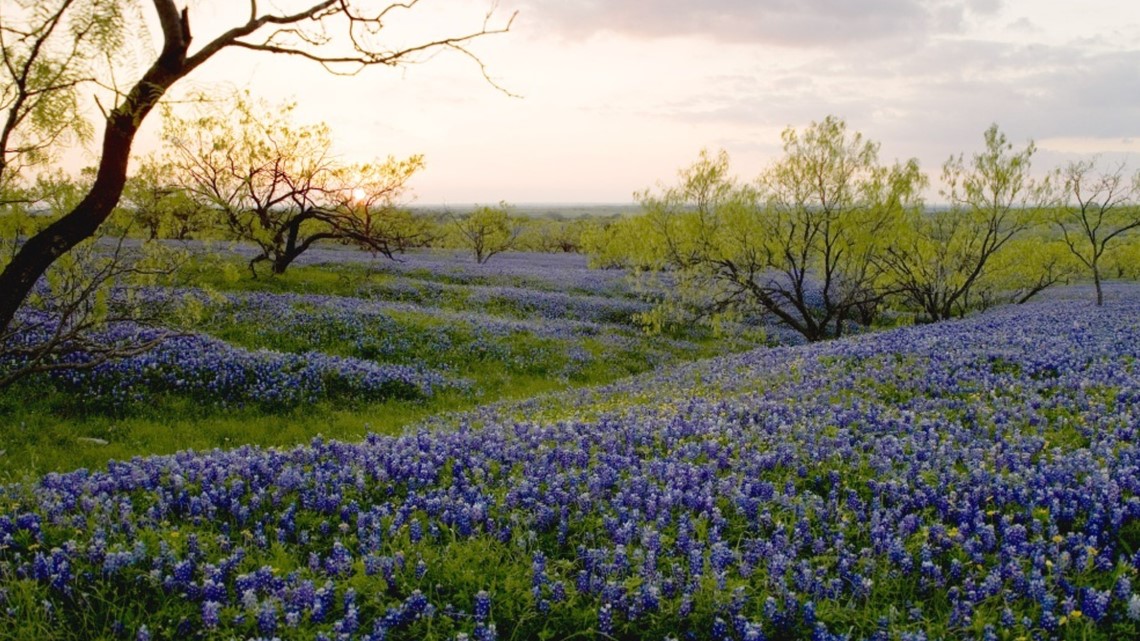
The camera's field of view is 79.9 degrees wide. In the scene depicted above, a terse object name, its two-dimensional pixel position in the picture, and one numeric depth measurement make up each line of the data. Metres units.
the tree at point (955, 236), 23.00
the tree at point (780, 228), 21.95
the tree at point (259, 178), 27.11
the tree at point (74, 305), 8.55
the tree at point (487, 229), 59.46
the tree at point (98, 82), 6.52
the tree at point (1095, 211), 24.02
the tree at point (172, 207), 24.55
